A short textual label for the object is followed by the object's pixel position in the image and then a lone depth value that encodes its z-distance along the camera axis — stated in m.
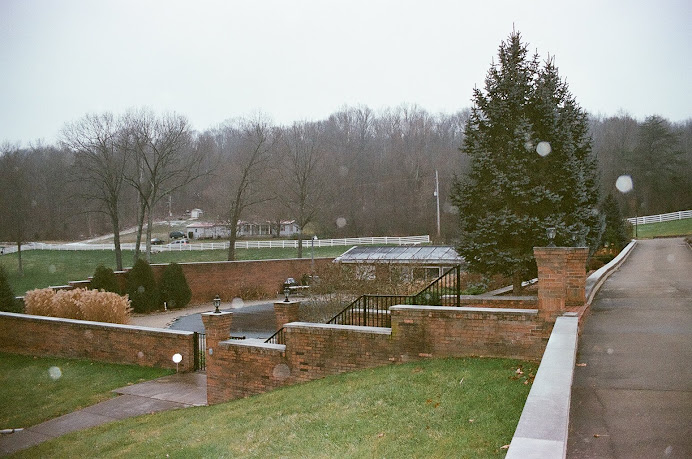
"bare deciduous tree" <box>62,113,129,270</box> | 39.38
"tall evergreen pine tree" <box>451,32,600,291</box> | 14.21
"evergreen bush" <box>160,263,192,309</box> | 32.16
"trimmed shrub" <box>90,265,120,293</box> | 28.16
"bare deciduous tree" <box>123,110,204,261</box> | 39.88
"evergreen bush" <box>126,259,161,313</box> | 30.63
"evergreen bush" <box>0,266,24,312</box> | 21.28
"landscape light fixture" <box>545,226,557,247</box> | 9.92
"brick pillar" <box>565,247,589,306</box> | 10.59
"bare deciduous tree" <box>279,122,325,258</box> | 50.81
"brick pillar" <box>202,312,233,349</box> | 11.69
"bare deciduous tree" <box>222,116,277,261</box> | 44.88
